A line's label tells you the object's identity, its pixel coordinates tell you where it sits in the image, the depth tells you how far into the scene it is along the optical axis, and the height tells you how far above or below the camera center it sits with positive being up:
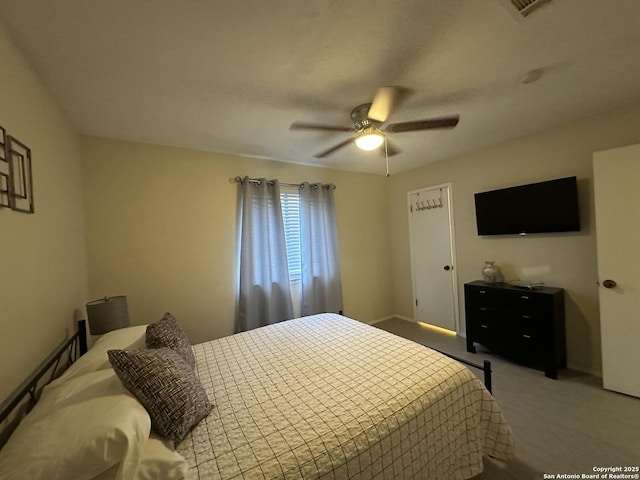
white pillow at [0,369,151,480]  0.72 -0.57
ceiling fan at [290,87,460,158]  1.85 +0.90
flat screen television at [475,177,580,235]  2.55 +0.17
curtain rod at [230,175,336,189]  3.10 +0.76
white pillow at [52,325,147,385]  1.24 -0.55
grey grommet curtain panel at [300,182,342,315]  3.56 -0.19
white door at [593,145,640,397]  2.11 -0.37
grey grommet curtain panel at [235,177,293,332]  3.05 -0.21
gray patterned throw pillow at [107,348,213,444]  1.03 -0.61
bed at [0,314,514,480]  0.94 -0.82
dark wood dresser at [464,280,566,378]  2.51 -1.03
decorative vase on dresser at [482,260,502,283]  3.10 -0.56
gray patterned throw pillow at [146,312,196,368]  1.48 -0.54
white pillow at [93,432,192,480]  0.81 -0.71
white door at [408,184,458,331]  3.72 -0.40
